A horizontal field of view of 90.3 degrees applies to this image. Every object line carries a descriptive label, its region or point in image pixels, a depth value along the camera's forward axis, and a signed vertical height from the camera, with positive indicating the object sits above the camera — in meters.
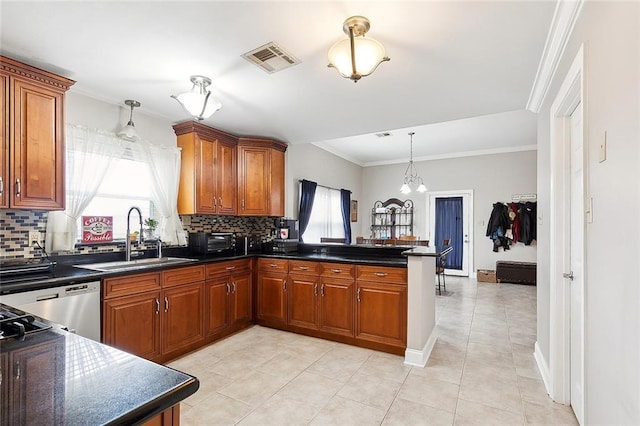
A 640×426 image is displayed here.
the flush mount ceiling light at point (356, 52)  1.81 +0.94
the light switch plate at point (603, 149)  1.31 +0.27
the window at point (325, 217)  5.93 -0.06
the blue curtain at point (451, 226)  7.21 -0.29
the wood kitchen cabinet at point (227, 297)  3.30 -0.91
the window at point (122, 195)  3.08 +0.20
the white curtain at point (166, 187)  3.43 +0.30
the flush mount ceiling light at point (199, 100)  2.49 +0.91
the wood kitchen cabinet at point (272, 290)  3.67 -0.90
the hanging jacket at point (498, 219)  6.54 -0.12
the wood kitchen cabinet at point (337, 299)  3.25 -0.90
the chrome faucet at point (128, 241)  3.03 -0.26
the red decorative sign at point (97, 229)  2.92 -0.14
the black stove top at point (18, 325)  1.06 -0.39
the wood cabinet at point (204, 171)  3.61 +0.51
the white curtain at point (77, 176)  2.68 +0.35
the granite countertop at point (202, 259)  2.11 -0.45
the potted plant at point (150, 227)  3.30 -0.13
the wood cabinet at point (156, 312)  2.50 -0.85
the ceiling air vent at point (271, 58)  2.14 +1.11
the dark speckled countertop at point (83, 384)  0.65 -0.41
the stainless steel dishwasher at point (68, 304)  2.01 -0.61
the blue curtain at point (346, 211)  7.04 +0.06
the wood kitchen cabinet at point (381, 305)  2.97 -0.88
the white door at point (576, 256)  2.04 -0.29
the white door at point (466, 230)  7.00 -0.36
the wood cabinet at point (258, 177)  4.17 +0.49
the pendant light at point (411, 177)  7.55 +0.88
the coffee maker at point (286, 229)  4.46 -0.21
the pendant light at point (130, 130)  3.10 +0.83
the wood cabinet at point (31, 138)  2.19 +0.56
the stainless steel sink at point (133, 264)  2.69 -0.46
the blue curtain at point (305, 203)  5.41 +0.19
